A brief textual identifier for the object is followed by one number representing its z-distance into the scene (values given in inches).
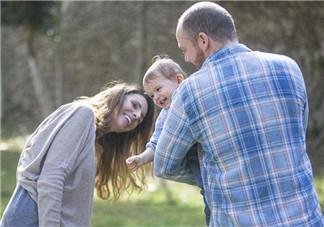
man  168.4
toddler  199.5
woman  190.7
